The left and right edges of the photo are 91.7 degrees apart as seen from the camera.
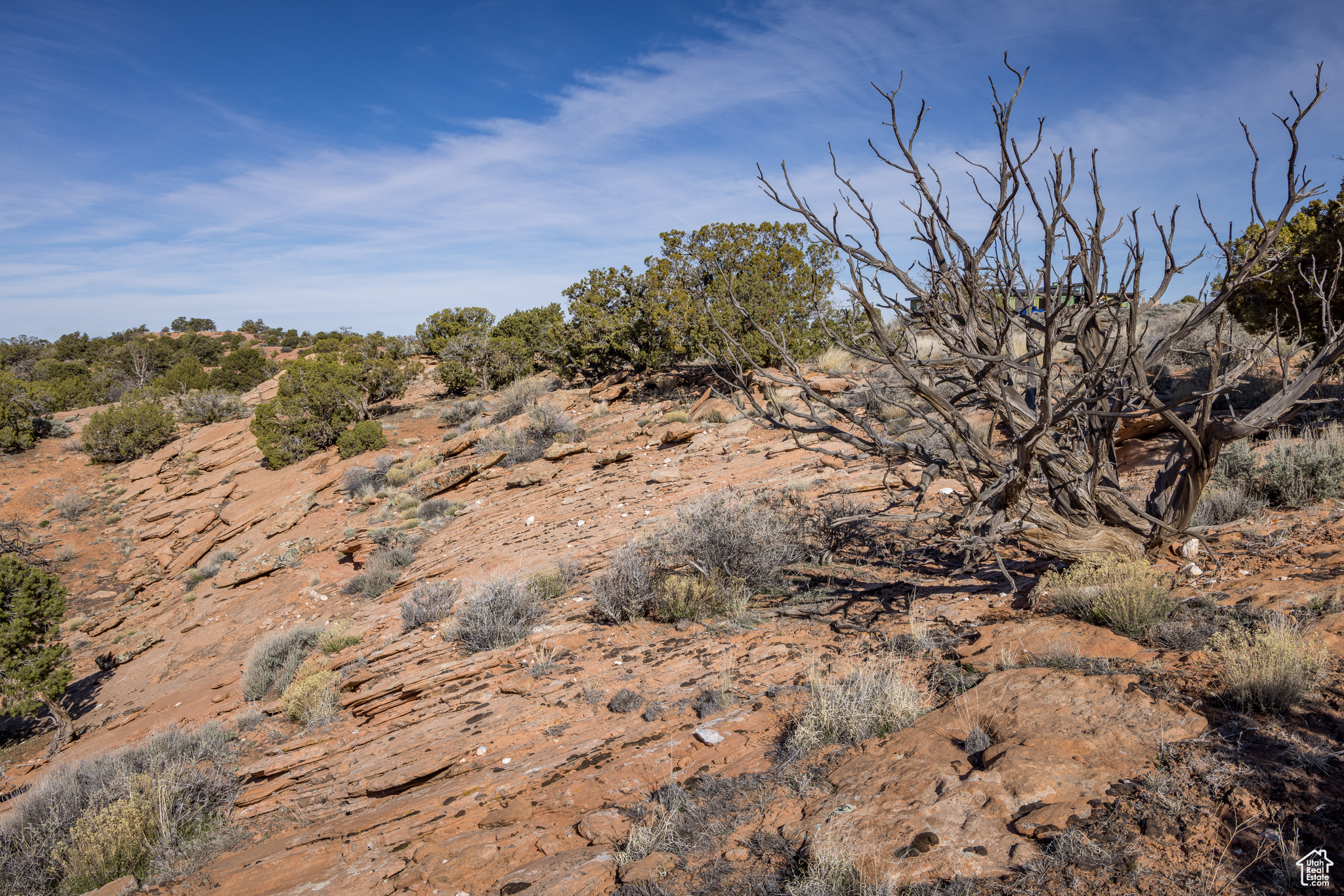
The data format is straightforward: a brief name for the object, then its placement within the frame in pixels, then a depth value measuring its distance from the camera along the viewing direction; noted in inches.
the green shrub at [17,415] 954.7
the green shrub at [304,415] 789.2
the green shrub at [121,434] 966.4
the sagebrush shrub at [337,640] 319.6
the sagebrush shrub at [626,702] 187.0
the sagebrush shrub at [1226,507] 234.1
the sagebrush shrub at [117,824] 173.9
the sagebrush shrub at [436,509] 535.2
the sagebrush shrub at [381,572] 418.0
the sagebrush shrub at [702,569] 246.4
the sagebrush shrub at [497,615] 254.2
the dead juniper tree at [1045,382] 151.6
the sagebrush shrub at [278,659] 315.6
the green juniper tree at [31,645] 350.9
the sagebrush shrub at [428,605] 306.5
